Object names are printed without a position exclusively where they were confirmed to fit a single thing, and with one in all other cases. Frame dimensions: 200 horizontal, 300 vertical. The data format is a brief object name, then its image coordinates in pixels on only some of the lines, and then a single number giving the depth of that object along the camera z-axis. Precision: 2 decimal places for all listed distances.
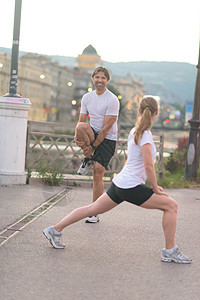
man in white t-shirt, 6.72
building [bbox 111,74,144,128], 172.56
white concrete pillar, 10.21
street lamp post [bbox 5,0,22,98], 10.52
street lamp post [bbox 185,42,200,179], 12.74
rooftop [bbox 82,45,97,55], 175.75
